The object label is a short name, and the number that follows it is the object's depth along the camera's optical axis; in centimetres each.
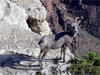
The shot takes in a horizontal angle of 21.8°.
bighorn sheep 1409
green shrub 1322
